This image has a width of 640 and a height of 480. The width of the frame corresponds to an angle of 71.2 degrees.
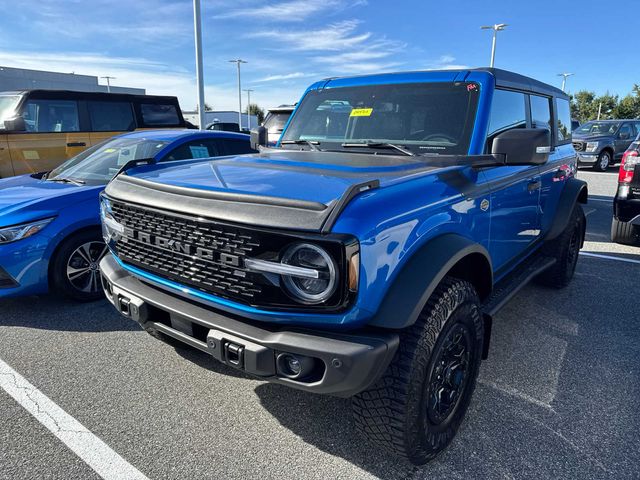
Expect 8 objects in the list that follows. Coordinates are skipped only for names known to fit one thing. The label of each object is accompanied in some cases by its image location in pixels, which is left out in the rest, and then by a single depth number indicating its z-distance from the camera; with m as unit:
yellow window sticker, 3.19
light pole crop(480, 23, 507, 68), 28.45
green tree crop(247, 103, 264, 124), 76.75
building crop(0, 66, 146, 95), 44.62
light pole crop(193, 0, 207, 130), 12.09
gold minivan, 7.39
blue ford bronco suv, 1.78
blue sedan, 3.67
